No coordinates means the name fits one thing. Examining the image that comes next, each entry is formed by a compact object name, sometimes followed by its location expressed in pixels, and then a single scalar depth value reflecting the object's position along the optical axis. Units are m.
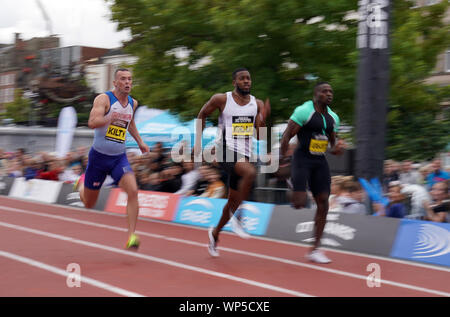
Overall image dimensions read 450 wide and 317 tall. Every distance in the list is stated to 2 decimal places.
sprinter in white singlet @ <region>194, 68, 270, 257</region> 8.08
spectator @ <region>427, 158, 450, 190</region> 11.75
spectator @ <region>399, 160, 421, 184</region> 12.95
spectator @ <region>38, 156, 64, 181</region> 18.75
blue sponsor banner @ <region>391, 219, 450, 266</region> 8.97
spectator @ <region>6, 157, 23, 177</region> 20.84
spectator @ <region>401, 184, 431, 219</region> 10.23
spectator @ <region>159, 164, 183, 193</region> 14.42
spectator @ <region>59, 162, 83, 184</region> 18.14
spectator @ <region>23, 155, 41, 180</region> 19.77
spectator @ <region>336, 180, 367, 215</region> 11.09
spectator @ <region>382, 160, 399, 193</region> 13.28
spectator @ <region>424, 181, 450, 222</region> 9.71
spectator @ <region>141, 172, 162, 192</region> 14.69
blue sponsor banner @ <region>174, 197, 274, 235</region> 11.70
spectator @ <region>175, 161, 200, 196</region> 14.05
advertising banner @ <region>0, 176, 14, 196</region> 20.16
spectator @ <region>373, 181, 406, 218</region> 10.16
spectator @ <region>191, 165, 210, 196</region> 13.82
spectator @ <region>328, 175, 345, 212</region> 11.26
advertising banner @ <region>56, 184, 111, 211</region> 15.89
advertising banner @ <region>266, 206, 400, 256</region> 9.71
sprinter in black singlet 8.08
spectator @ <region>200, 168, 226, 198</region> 13.28
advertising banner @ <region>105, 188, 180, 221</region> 13.86
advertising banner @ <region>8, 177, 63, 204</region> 17.81
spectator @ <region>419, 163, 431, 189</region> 12.40
